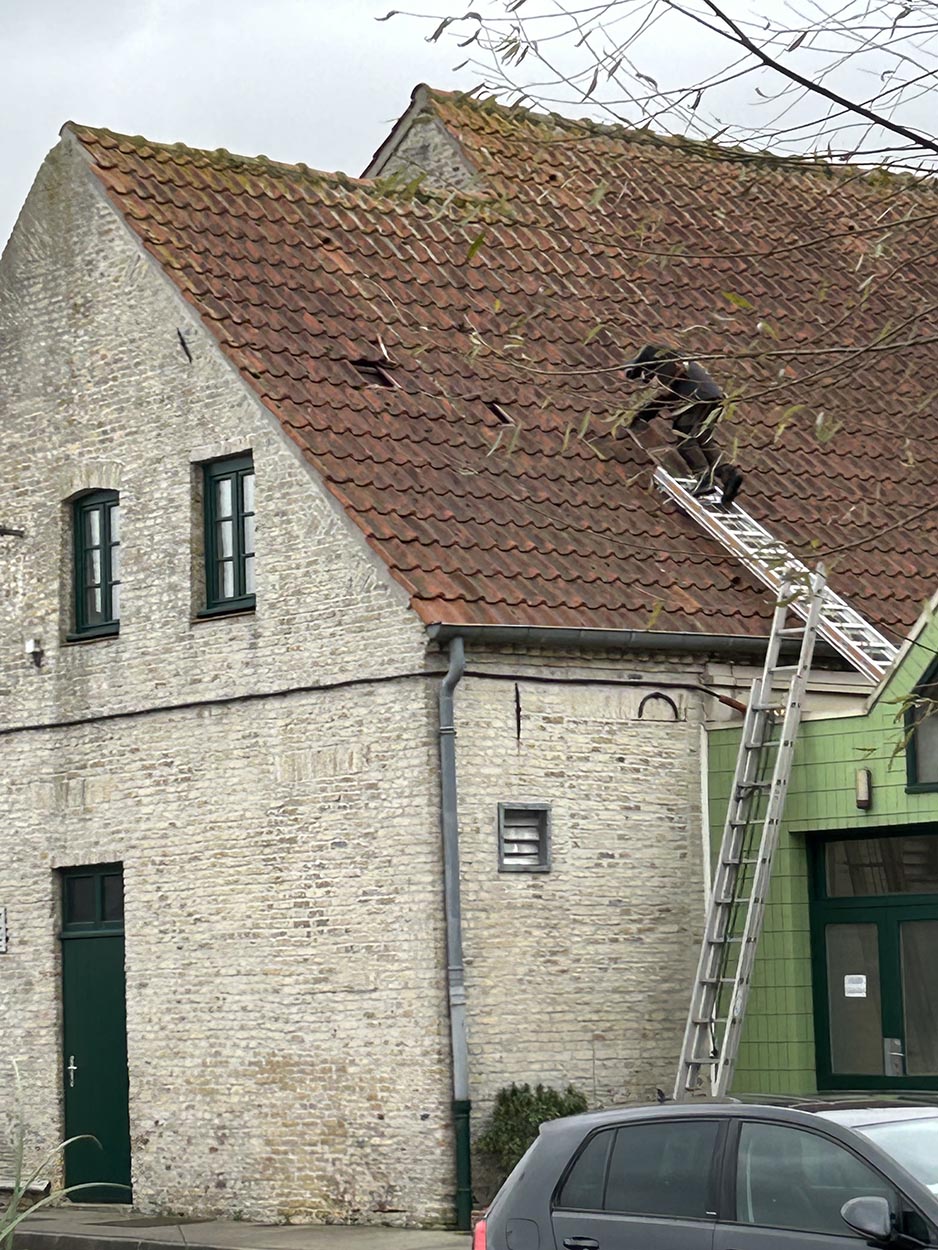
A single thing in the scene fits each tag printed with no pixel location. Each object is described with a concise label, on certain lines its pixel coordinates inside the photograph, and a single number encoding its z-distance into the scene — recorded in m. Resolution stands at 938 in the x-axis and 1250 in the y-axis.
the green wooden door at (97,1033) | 20.08
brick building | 17.88
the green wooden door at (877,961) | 17.78
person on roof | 20.05
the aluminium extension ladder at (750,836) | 17.86
